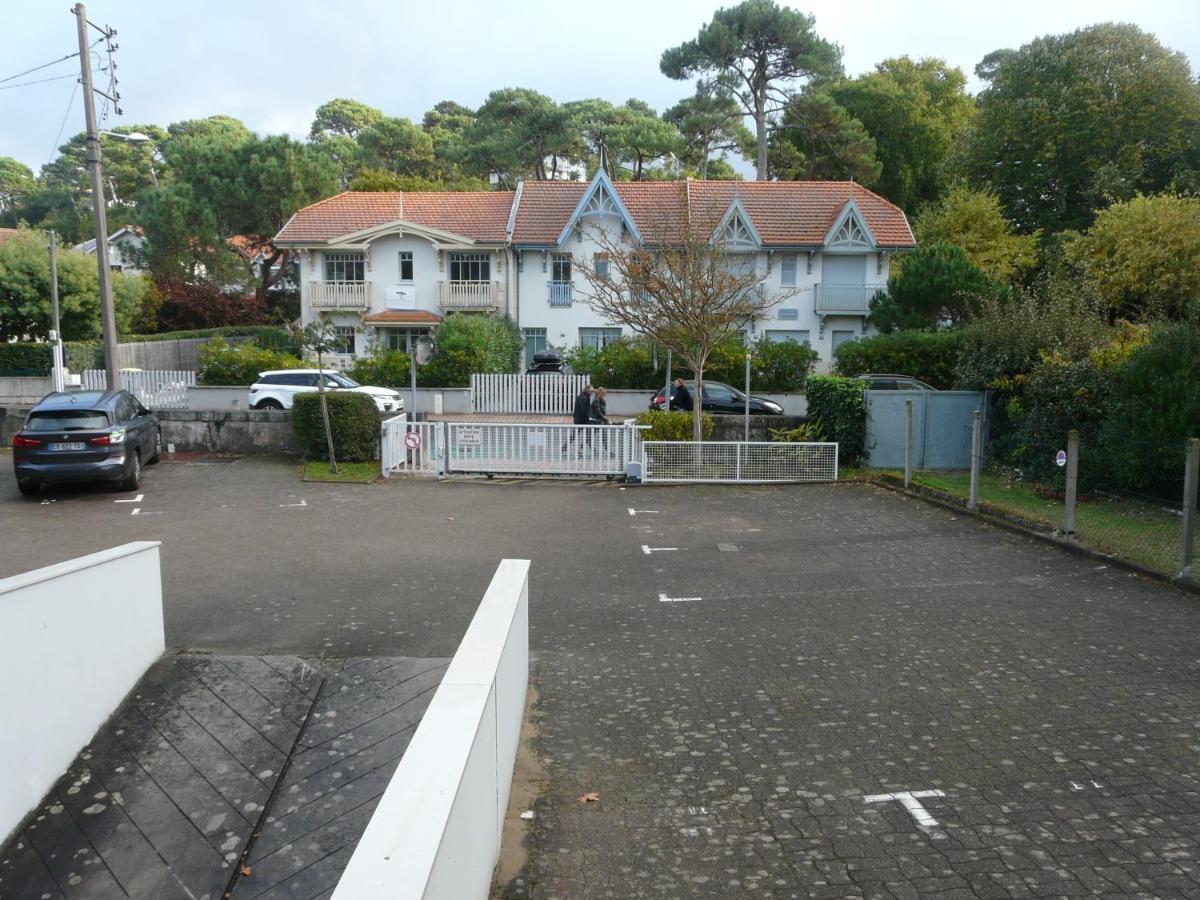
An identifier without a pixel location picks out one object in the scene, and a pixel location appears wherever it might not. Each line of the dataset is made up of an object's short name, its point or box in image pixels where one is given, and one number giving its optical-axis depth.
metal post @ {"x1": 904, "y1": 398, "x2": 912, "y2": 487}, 15.87
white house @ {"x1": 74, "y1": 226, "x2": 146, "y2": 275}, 46.34
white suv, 24.89
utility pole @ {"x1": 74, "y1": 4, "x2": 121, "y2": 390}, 18.55
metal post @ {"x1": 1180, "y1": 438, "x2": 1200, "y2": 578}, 9.04
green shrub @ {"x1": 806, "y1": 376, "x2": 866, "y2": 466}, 18.19
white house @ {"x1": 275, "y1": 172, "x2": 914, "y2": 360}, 35.47
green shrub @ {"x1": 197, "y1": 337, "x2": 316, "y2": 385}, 26.61
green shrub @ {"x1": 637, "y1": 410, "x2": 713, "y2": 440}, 18.58
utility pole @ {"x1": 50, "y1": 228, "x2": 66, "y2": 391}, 23.09
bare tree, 18.58
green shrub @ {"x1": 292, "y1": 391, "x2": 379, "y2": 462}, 18.17
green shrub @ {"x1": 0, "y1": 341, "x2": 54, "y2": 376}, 28.56
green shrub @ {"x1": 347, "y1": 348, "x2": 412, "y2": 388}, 27.59
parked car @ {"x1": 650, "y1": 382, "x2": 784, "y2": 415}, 24.09
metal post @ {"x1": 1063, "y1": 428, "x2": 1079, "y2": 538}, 10.98
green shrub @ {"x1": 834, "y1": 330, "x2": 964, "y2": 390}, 24.97
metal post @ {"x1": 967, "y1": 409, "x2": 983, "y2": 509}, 13.15
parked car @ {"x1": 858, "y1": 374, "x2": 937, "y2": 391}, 23.56
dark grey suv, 14.66
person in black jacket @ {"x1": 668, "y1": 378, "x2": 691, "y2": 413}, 23.69
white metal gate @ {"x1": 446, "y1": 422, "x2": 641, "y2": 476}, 17.39
